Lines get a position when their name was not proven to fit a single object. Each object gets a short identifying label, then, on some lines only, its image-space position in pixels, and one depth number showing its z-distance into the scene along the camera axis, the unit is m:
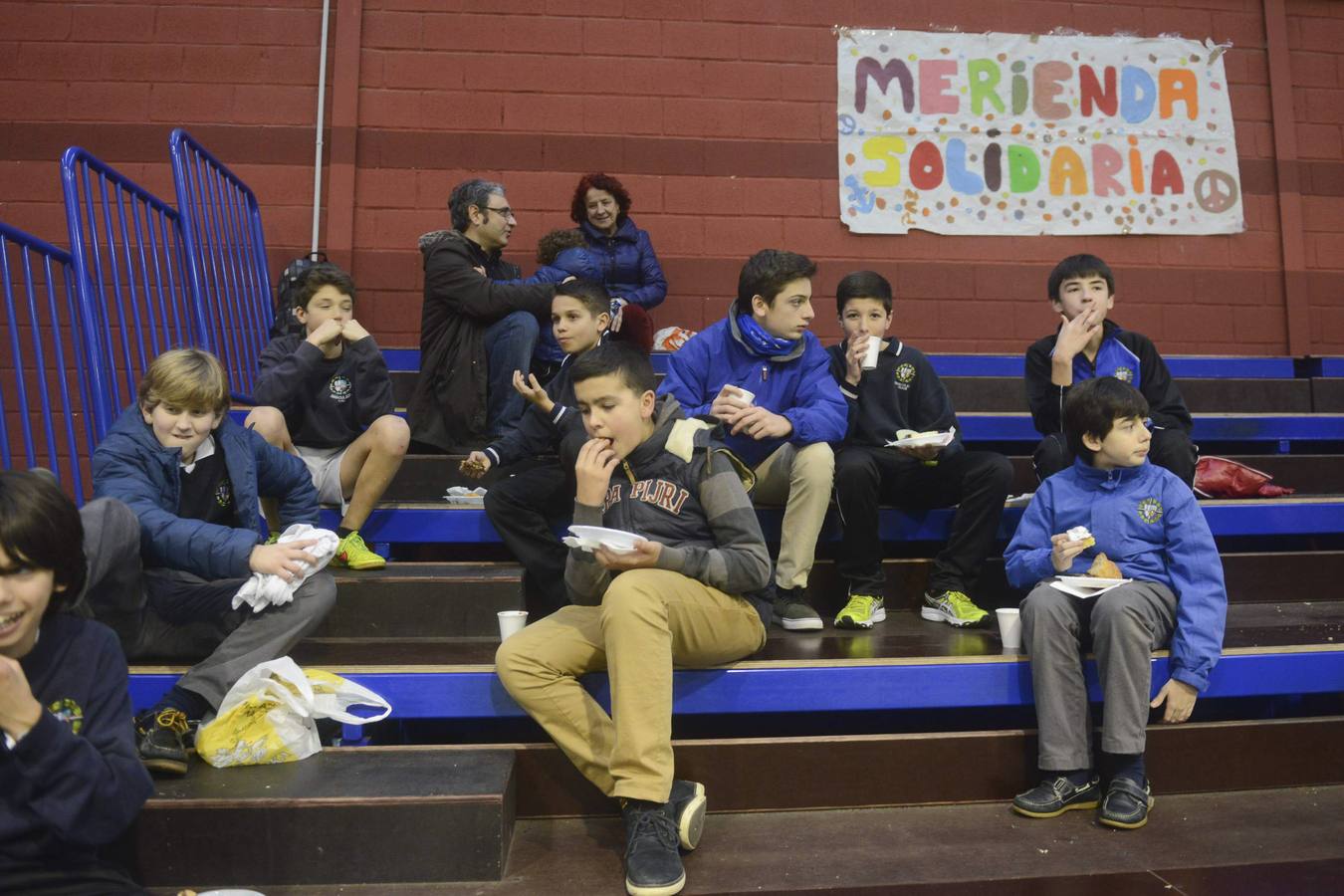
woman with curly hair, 4.84
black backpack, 4.04
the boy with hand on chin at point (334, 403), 3.24
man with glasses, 3.86
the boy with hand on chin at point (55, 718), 1.56
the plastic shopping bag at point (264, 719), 2.27
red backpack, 3.72
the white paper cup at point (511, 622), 2.58
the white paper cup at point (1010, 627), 2.71
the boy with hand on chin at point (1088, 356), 3.45
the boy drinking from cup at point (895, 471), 3.15
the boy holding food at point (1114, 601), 2.45
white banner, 5.49
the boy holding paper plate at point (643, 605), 2.18
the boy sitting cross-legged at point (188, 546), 2.38
